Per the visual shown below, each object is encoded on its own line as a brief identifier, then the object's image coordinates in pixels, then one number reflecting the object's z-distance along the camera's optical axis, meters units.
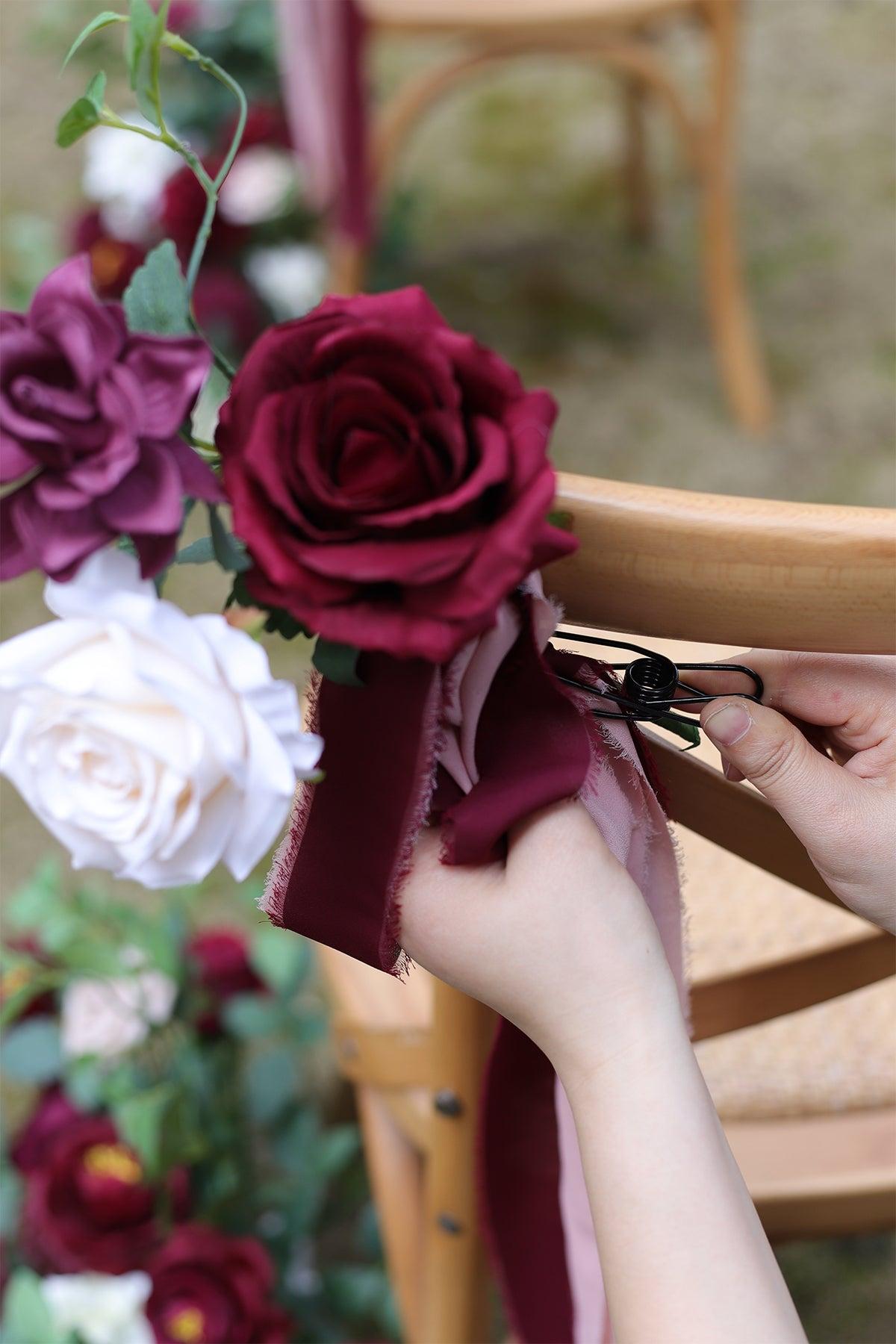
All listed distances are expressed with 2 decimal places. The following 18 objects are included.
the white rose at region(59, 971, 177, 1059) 1.50
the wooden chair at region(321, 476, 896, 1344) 1.00
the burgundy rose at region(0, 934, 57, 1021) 1.50
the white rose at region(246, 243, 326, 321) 2.67
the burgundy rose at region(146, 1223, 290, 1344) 1.39
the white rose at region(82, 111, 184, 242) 2.54
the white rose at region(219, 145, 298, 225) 2.67
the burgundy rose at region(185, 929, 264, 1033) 1.63
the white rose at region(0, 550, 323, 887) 0.95
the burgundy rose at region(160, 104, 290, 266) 2.40
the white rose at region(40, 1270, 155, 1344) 1.41
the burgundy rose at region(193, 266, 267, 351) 2.61
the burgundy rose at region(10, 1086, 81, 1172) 1.60
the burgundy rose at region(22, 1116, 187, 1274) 1.45
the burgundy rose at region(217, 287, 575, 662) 0.95
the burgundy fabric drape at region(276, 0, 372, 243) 2.35
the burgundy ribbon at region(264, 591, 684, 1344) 1.01
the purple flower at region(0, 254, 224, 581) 0.95
